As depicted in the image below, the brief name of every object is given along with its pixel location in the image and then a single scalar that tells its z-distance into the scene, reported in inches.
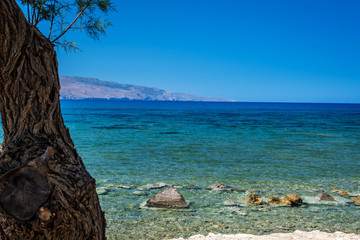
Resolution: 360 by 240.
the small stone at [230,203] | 384.8
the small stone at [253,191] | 442.6
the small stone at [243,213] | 349.7
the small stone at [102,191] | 422.8
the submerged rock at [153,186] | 452.9
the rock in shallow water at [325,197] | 401.1
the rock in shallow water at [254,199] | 384.5
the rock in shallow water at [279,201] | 382.8
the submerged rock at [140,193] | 421.5
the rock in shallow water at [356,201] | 391.0
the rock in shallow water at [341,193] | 431.7
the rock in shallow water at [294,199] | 383.9
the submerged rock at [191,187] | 465.1
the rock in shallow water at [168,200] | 370.3
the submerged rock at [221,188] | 450.0
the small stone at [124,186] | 456.1
